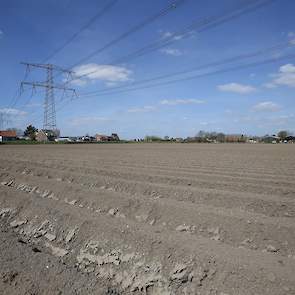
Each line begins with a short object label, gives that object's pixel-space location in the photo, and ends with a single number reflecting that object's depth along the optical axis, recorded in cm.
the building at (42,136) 7017
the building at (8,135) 9707
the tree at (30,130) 10732
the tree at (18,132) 11504
